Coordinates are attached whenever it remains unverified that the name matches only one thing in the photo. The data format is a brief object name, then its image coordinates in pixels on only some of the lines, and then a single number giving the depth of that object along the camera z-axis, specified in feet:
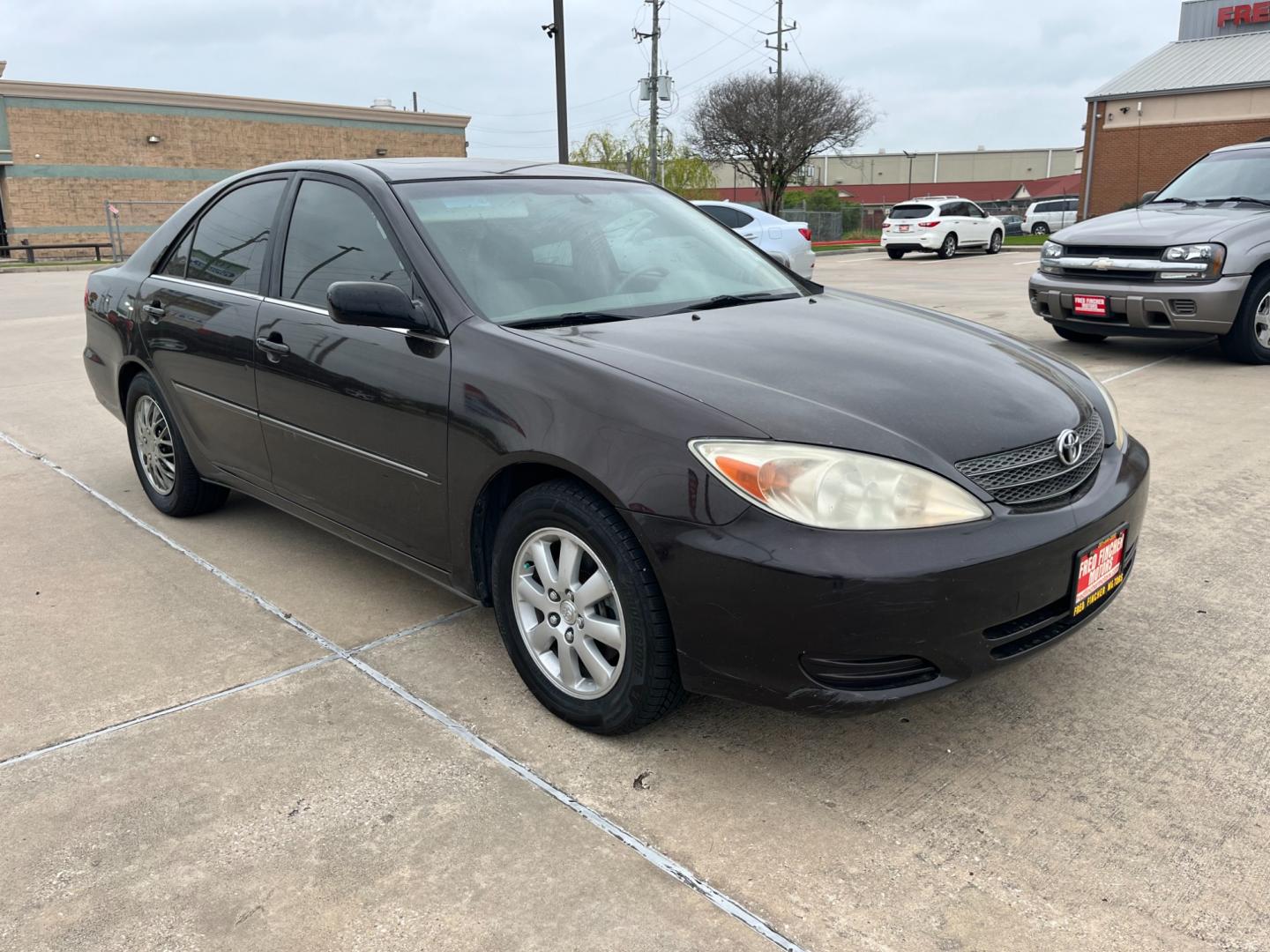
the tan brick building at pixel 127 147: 117.08
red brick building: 107.86
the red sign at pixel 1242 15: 115.65
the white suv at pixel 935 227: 80.12
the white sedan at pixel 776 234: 40.40
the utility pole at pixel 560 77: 59.93
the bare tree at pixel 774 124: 128.16
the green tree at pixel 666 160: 144.77
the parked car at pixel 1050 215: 137.18
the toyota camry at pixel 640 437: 7.74
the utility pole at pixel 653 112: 99.76
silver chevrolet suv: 24.17
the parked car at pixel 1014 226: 140.15
